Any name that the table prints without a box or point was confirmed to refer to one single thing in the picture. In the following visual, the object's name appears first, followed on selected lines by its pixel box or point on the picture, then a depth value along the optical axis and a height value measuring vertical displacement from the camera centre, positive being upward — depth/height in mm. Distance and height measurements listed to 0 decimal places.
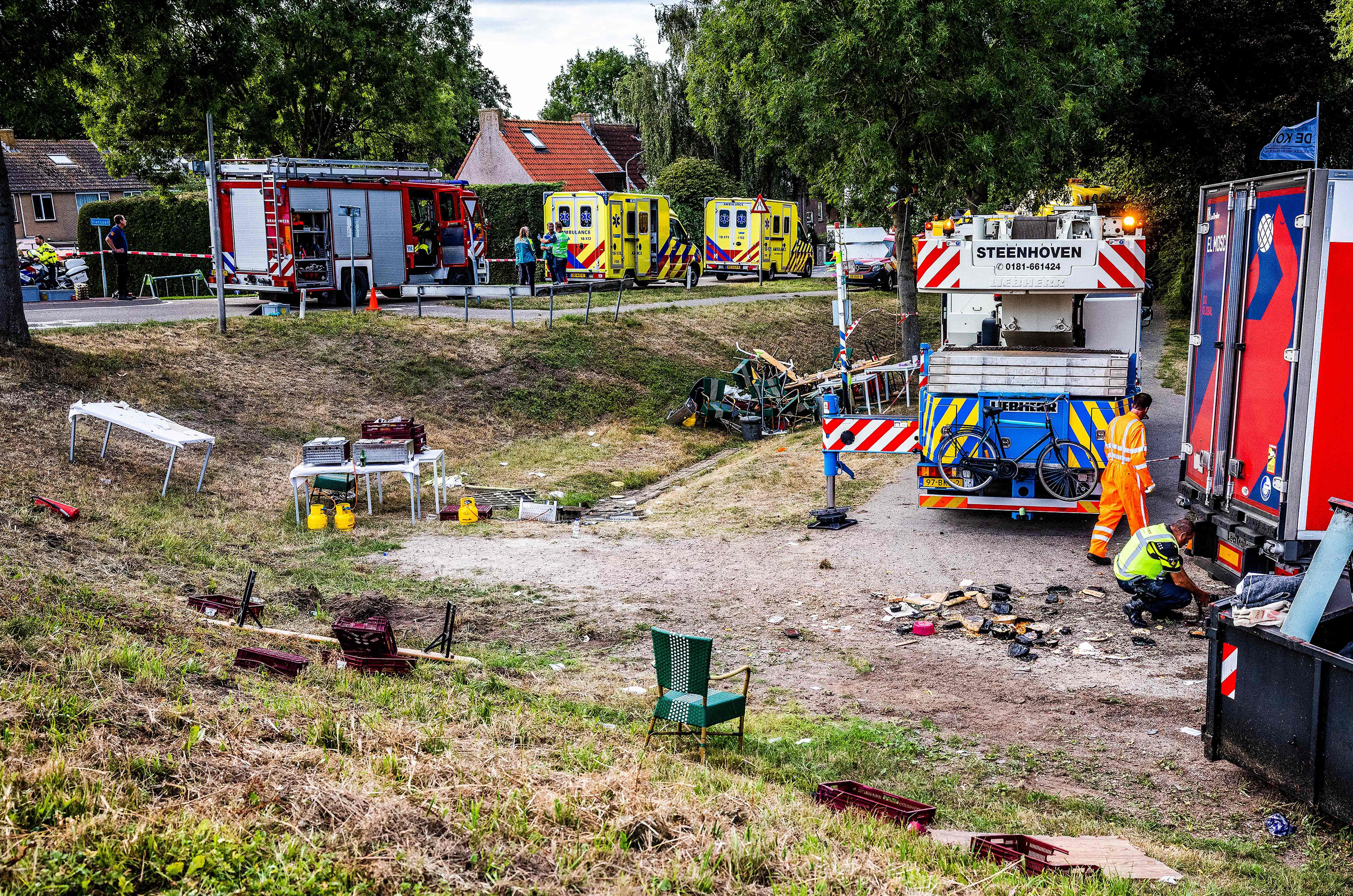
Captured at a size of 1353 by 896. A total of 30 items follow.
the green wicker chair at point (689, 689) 6051 -2262
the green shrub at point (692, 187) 41656 +3160
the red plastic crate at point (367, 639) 7172 -2309
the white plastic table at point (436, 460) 12422 -2064
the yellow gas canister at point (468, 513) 12266 -2578
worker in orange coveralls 9680 -1764
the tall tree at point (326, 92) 22000 +4032
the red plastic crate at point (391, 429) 12430 -1705
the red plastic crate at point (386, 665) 7078 -2438
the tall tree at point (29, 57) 13281 +2568
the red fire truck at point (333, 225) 20891 +945
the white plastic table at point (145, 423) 11648 -1582
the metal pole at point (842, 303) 13690 -365
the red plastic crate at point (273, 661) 6742 -2305
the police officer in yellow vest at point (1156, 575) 8258 -2217
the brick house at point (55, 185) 47906 +3864
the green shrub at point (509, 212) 34406 +1871
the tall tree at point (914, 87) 18000 +3058
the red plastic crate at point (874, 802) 5121 -2441
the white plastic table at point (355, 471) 11766 -2059
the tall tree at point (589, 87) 84688 +14154
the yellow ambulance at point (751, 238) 33625 +1073
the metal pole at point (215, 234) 16016 +586
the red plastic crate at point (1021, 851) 4672 -2418
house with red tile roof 48281 +5173
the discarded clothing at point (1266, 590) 5984 -1676
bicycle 11195 -1866
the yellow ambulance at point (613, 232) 28172 +1057
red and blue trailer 7223 -654
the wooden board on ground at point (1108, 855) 4711 -2480
